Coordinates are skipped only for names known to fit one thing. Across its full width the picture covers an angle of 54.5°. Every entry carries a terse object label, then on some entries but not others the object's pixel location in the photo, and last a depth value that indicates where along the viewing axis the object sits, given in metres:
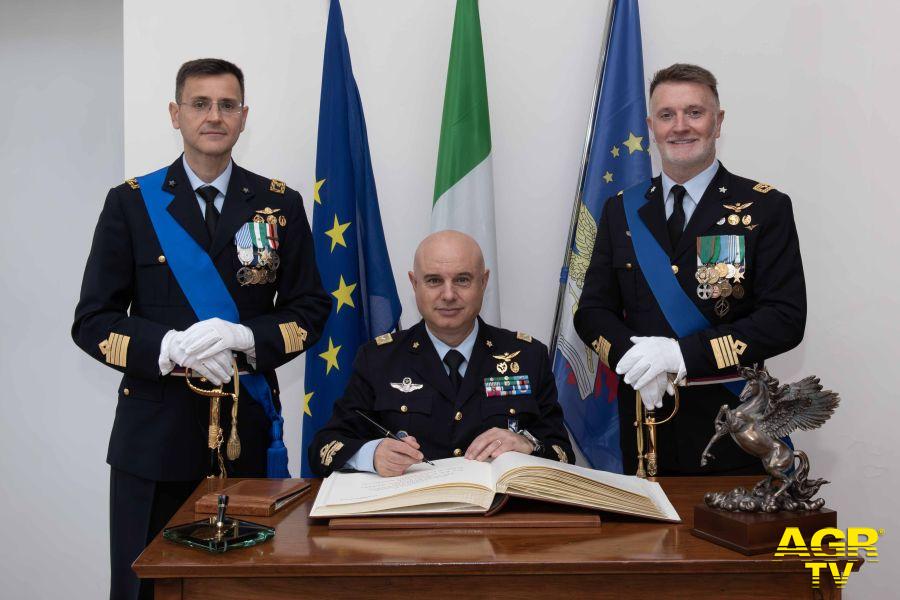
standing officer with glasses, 2.06
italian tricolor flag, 3.01
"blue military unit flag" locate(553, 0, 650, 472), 2.91
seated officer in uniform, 2.01
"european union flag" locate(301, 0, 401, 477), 2.93
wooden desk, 1.32
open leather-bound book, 1.48
